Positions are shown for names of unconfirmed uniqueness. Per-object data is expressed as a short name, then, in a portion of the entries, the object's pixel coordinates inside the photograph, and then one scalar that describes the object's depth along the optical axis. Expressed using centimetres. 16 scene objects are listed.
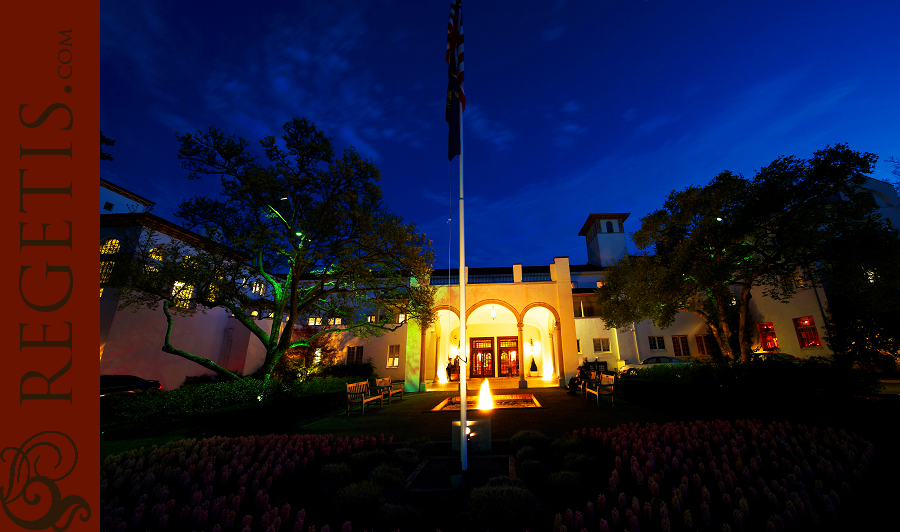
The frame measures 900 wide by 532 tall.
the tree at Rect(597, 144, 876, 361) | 1326
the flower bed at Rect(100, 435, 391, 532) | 334
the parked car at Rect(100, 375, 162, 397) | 1356
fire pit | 1225
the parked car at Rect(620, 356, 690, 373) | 2147
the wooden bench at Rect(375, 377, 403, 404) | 1361
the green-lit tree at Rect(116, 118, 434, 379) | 1198
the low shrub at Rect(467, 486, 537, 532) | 338
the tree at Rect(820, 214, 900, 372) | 1251
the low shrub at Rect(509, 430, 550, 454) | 627
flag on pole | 654
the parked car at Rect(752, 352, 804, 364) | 1820
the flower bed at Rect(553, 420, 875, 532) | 326
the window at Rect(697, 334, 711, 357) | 2353
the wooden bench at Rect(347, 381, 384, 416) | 1111
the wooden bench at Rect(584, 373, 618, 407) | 1141
